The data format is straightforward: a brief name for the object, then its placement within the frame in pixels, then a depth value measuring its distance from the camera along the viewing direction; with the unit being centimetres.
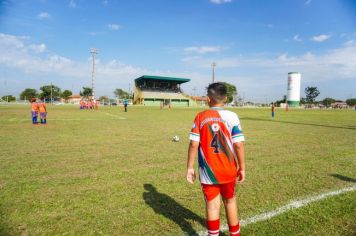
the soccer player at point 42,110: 1861
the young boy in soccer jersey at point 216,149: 320
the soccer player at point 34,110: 1867
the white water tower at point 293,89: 10562
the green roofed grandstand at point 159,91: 9688
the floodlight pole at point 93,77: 6299
